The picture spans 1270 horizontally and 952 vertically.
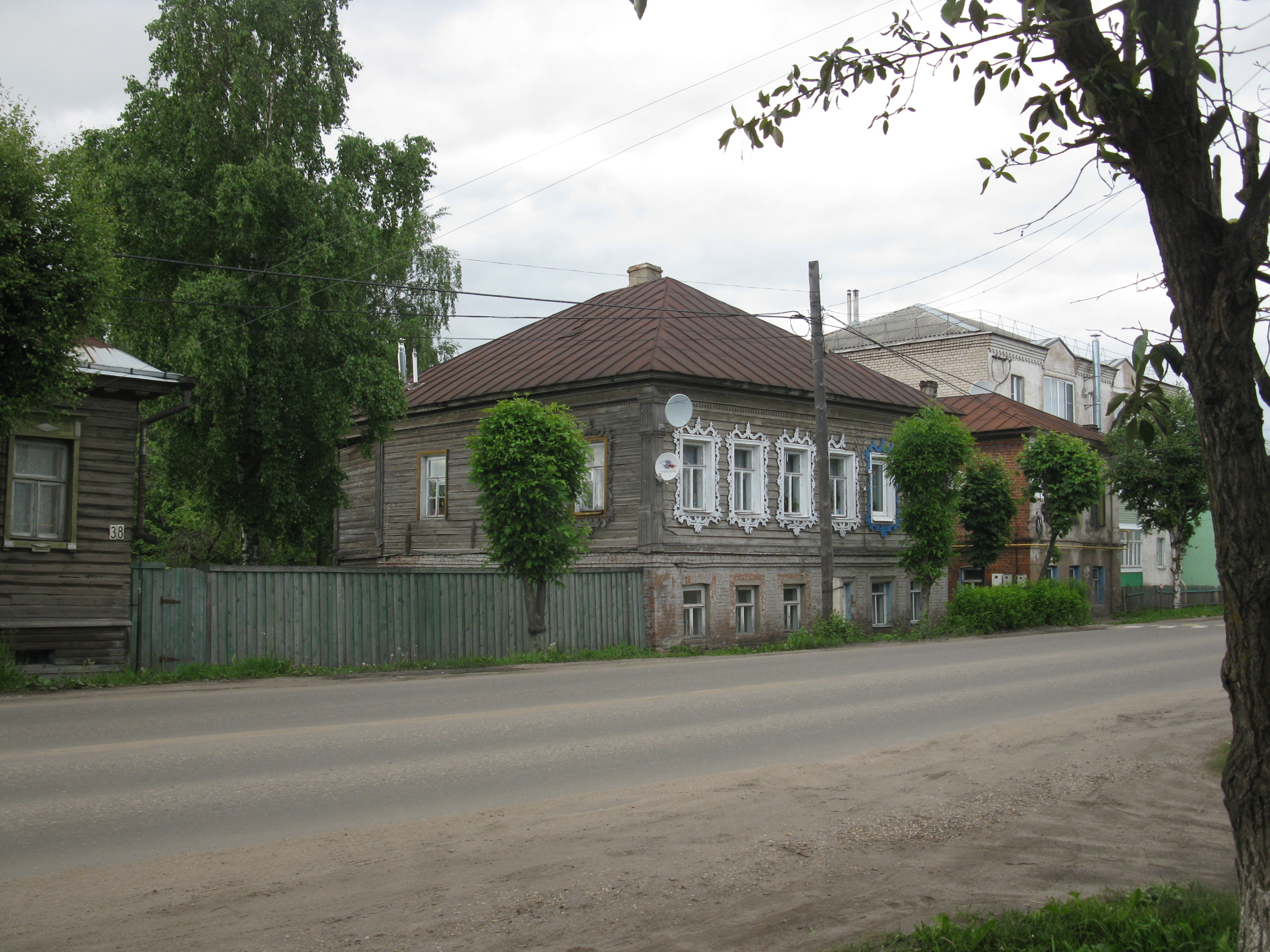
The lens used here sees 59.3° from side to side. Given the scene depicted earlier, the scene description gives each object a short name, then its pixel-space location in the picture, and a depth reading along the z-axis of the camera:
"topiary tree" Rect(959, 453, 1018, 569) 33.62
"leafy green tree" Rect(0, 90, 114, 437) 13.87
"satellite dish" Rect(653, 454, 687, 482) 24.72
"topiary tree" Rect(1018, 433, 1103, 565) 33.78
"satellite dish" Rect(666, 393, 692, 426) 25.05
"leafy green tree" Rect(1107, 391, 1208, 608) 41.72
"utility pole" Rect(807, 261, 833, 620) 25.03
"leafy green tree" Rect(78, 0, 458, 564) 22.92
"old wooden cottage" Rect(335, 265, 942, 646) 25.80
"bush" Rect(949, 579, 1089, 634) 29.02
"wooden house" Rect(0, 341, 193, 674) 17.53
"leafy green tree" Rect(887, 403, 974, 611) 28.39
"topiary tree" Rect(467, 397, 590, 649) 20.30
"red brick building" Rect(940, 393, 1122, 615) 40.72
